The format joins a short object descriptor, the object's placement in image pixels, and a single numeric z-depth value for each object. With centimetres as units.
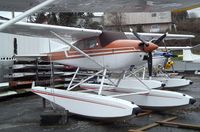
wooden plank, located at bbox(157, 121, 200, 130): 701
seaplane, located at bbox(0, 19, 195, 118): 798
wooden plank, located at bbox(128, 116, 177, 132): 691
